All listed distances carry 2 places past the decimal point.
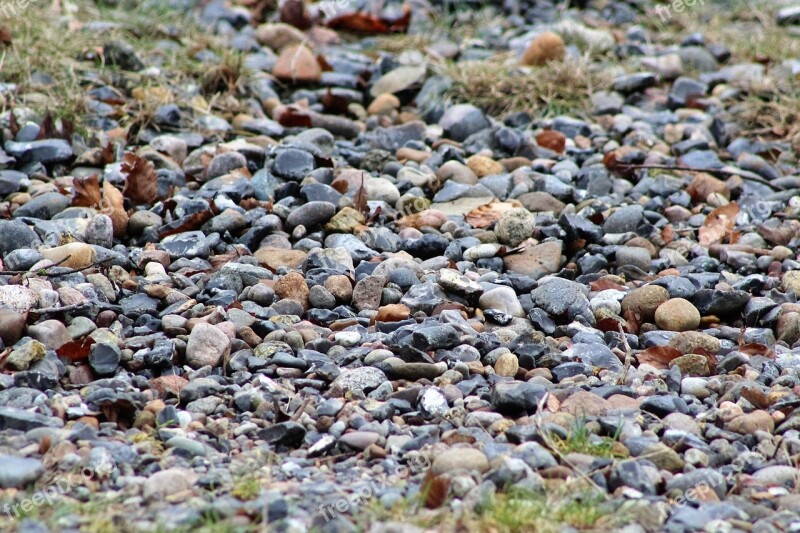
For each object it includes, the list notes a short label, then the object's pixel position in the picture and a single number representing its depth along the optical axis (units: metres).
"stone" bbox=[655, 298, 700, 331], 6.89
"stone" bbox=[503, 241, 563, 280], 7.68
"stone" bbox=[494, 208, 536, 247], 7.99
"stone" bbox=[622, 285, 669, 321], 7.04
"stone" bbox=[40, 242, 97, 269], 7.00
